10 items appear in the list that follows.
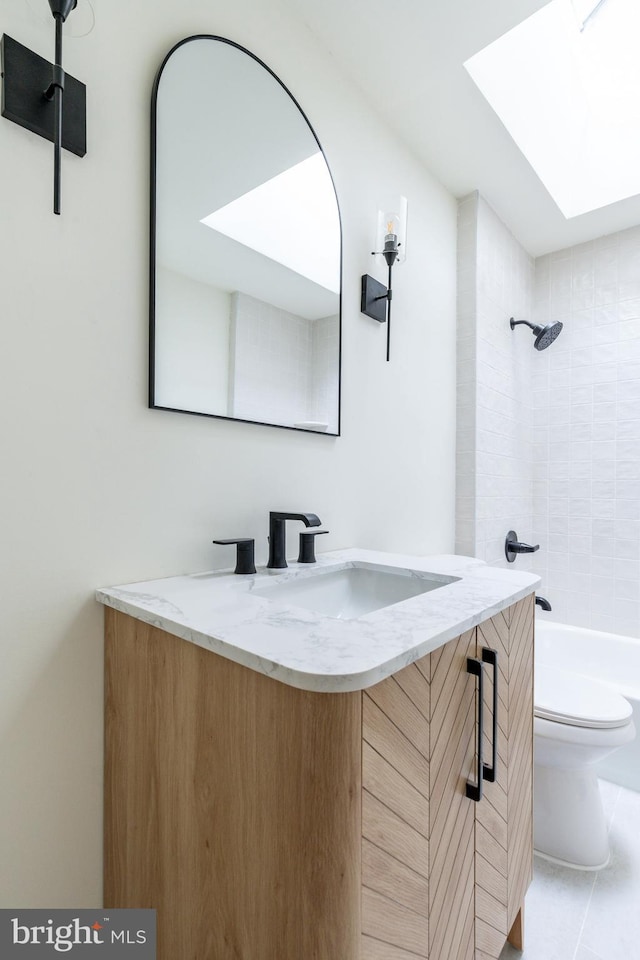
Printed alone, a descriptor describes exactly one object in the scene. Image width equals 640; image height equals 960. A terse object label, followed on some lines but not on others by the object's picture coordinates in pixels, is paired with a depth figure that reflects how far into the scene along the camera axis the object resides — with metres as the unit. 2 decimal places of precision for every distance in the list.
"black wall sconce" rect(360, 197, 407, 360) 1.53
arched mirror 1.04
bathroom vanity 0.58
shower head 2.45
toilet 1.45
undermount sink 1.15
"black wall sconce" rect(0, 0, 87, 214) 0.80
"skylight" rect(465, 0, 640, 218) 1.66
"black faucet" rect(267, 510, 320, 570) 1.16
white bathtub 2.31
